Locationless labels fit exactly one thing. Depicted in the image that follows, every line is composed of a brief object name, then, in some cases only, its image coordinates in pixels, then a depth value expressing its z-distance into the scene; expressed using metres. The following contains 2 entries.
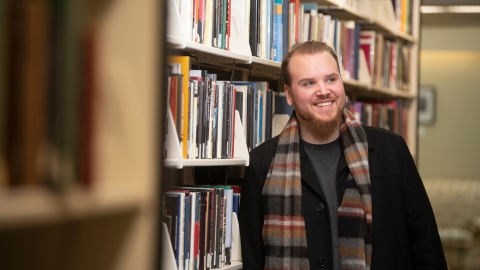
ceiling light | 6.64
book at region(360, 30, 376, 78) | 3.87
